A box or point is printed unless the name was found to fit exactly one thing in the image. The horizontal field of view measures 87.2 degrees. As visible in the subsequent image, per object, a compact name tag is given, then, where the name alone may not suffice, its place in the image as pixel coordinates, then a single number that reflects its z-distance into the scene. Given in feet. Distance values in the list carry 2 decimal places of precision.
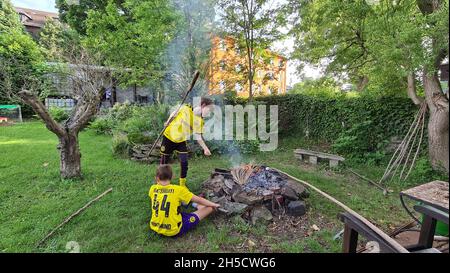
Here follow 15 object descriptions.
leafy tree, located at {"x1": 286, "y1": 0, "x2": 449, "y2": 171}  13.28
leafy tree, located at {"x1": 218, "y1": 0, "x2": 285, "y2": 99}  27.25
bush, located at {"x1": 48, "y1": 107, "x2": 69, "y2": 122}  33.32
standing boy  12.13
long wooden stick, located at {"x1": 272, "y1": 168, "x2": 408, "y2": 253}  5.27
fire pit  10.45
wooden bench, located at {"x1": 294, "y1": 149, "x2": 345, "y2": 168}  18.28
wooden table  5.51
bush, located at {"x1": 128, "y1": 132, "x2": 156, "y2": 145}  19.94
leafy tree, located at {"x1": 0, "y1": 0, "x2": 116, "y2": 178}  13.35
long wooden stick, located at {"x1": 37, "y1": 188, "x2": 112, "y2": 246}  8.69
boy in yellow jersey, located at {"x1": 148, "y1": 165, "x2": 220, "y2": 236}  8.59
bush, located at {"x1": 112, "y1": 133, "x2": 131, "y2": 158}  20.39
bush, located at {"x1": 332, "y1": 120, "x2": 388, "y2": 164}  19.08
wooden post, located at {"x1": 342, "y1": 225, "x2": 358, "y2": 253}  6.77
